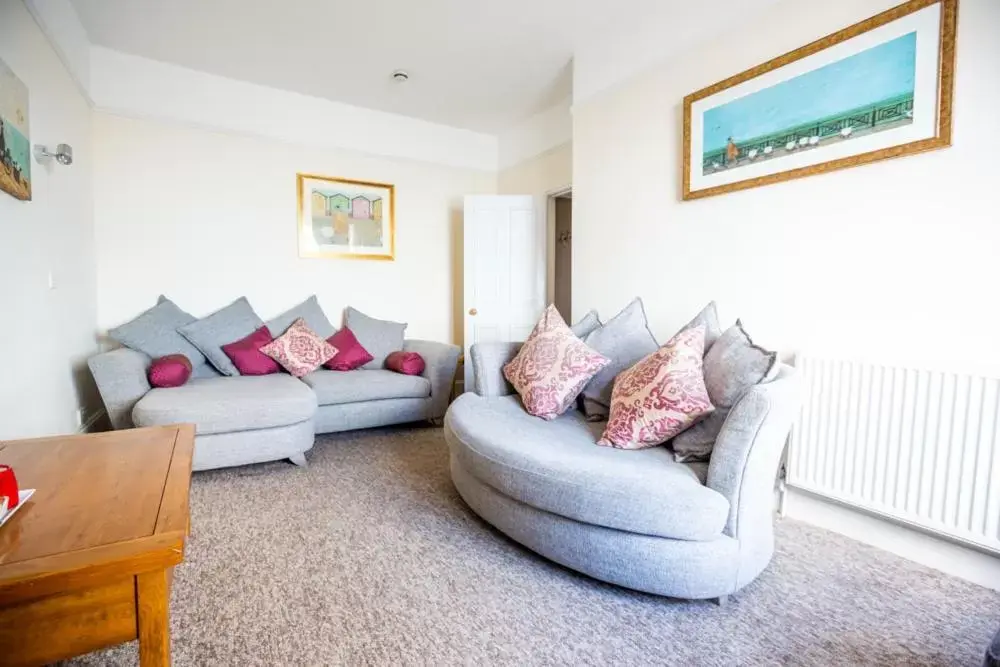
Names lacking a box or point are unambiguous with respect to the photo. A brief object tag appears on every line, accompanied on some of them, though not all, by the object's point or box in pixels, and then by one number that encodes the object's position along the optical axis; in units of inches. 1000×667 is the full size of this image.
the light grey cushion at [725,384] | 65.4
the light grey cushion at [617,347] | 88.7
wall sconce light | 87.0
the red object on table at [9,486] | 35.8
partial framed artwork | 70.6
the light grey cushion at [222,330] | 130.1
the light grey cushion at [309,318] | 148.6
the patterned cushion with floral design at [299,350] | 134.2
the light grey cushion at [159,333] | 121.5
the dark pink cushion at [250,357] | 131.1
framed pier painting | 66.5
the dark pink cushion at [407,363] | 142.3
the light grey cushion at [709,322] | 79.4
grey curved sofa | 56.1
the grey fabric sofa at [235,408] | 97.8
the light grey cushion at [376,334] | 155.4
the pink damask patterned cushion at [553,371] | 86.3
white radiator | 61.8
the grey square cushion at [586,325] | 102.5
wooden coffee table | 29.0
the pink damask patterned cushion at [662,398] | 67.4
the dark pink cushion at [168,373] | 108.3
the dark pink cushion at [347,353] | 144.3
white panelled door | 163.0
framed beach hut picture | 157.0
